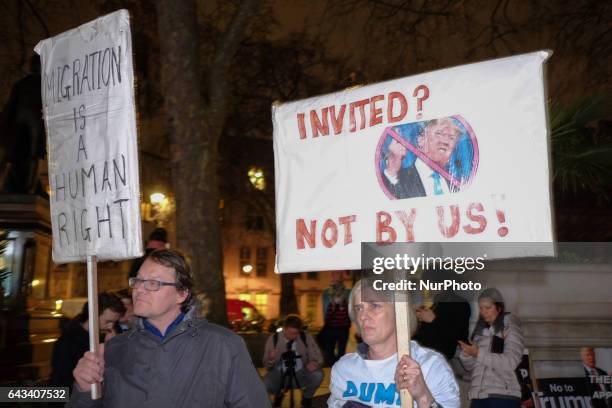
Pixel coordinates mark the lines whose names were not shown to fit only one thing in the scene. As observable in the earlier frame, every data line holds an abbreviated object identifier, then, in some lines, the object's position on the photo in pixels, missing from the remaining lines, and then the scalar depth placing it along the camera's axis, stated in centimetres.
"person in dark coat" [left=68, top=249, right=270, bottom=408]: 311
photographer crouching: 939
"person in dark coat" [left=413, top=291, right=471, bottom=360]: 549
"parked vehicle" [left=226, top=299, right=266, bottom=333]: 3266
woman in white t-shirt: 308
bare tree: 702
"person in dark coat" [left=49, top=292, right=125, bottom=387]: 482
